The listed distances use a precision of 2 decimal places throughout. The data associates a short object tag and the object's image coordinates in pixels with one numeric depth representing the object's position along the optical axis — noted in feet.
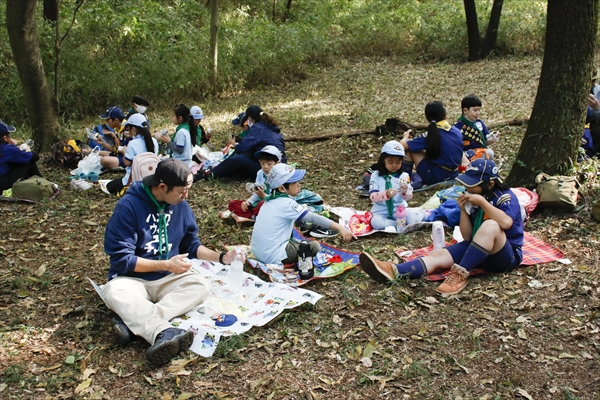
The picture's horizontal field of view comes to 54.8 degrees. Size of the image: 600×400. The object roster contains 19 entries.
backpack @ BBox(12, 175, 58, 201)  25.62
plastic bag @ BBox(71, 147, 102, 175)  29.67
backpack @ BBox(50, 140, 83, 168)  31.09
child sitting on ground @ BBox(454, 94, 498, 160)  24.94
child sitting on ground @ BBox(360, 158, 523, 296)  15.58
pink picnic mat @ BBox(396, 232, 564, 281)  16.62
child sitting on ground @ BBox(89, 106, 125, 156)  30.73
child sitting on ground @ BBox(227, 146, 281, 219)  22.06
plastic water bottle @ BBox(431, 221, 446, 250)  17.48
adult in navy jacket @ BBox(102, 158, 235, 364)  13.39
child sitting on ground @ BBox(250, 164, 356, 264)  17.51
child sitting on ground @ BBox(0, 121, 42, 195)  26.43
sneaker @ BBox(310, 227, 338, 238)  20.68
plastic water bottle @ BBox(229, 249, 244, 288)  15.61
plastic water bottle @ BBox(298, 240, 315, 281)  16.87
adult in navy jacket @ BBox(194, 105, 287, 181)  27.20
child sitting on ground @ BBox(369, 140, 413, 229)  20.49
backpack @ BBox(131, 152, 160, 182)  23.32
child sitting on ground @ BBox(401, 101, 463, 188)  24.26
